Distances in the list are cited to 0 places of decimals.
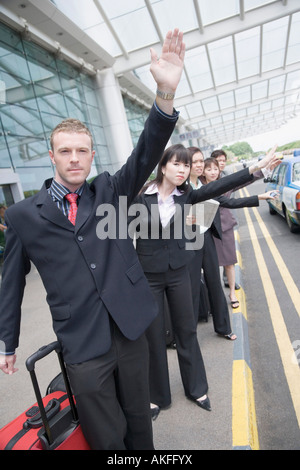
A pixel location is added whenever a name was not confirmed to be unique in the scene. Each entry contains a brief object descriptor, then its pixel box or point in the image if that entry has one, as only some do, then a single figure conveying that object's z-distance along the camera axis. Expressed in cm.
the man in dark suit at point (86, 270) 155
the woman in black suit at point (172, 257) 246
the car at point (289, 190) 704
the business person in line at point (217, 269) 335
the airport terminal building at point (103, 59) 1032
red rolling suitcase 149
